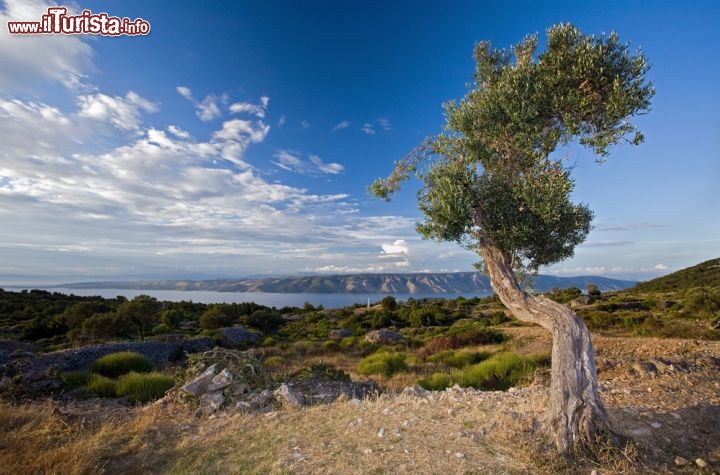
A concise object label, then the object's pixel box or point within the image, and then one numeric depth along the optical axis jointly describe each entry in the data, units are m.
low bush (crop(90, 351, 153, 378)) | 13.91
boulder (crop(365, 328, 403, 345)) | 25.20
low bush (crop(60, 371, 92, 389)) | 11.25
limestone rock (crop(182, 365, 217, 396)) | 8.80
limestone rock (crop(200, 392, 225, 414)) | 8.16
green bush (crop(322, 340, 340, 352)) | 22.78
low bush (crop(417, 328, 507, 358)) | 20.50
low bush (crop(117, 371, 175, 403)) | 10.52
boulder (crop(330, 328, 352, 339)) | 30.42
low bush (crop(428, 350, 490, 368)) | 15.85
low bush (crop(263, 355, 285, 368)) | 17.52
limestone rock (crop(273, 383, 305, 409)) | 8.05
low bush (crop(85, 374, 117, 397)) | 10.84
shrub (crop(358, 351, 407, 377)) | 14.63
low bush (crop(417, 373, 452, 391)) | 11.30
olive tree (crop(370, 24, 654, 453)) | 5.96
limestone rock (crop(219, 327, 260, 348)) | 25.00
